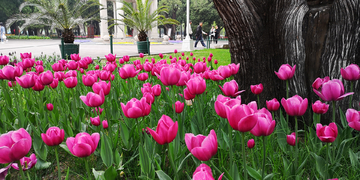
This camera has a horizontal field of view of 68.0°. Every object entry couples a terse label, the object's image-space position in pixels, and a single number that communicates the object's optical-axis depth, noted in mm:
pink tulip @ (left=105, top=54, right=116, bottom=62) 3743
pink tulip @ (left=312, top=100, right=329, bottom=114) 1490
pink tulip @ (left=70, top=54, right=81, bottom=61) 3757
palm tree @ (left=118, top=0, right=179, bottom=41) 15312
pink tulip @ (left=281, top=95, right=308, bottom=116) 1244
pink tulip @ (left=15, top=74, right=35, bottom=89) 1930
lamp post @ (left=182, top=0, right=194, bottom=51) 15883
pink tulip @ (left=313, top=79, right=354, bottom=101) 1338
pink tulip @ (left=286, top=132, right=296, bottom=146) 1388
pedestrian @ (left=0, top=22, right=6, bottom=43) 23297
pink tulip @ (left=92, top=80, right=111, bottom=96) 1708
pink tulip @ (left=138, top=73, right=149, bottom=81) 2572
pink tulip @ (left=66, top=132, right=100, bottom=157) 1035
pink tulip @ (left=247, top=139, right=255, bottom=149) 1536
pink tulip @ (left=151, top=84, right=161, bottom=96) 1952
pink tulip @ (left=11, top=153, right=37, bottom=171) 1357
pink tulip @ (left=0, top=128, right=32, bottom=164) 901
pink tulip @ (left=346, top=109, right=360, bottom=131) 1323
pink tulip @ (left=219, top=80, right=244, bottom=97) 1602
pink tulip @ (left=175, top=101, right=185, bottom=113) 1660
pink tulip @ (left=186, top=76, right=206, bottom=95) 1451
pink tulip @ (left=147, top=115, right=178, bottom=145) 965
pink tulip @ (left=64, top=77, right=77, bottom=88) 2148
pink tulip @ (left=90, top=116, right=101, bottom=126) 1833
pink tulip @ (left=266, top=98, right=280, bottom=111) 1680
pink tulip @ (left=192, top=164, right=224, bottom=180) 701
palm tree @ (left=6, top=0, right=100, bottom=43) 10727
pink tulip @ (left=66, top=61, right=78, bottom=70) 3064
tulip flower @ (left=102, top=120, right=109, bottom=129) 1901
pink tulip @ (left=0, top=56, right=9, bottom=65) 2993
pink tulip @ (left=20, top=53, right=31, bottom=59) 3762
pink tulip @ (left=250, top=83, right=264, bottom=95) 1900
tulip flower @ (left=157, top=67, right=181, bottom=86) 1565
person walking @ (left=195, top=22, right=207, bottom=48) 19350
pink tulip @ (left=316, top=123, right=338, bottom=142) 1097
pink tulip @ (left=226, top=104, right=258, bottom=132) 857
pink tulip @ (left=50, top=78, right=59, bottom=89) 2461
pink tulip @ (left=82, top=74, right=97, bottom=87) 2137
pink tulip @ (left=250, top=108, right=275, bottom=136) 986
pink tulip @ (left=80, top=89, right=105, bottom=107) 1461
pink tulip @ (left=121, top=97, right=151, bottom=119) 1242
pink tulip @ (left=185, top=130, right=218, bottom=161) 903
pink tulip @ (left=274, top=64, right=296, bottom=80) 1744
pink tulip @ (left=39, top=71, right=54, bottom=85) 2082
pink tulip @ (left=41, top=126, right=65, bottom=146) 1200
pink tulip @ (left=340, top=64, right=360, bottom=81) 1623
